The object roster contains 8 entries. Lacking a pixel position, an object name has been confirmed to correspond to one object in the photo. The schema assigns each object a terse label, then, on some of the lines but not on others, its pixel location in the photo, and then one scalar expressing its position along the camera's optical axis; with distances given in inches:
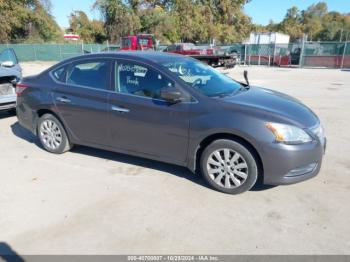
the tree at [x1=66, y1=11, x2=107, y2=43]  1809.8
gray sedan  136.9
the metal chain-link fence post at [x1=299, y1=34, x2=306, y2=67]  973.9
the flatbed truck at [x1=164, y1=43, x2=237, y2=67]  777.6
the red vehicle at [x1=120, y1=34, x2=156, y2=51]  931.3
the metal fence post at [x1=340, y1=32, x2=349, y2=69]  901.6
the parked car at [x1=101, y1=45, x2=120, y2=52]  1268.3
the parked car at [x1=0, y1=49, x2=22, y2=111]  276.4
